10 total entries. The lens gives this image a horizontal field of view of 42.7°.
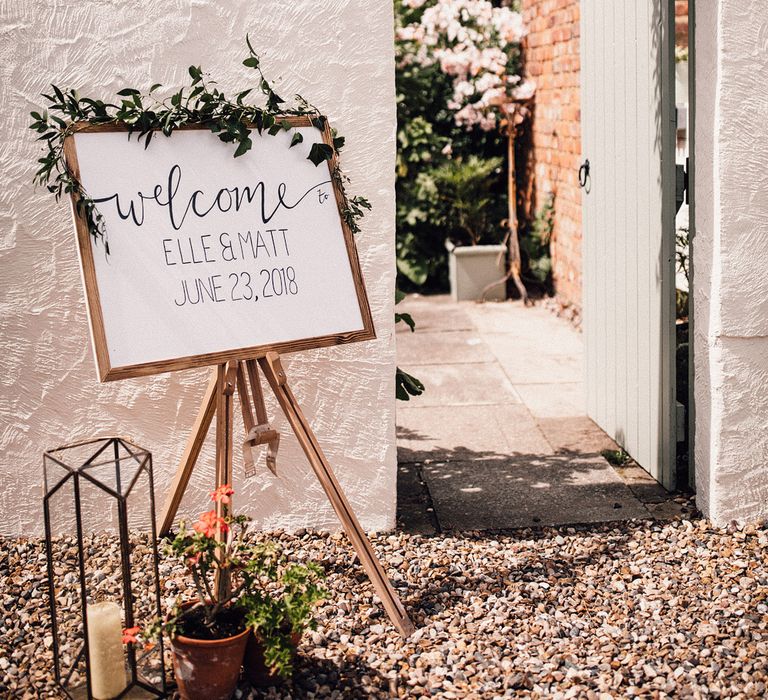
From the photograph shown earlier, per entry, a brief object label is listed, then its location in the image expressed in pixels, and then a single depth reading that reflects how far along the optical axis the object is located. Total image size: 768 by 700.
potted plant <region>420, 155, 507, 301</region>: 7.72
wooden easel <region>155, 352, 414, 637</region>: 2.73
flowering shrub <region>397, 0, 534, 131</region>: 7.66
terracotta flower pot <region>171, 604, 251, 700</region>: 2.37
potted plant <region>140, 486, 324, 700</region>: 2.38
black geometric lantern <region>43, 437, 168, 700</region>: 2.34
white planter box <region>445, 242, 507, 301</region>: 7.69
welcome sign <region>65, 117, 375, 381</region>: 2.59
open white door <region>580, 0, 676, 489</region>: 3.59
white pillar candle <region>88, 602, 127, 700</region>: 2.33
